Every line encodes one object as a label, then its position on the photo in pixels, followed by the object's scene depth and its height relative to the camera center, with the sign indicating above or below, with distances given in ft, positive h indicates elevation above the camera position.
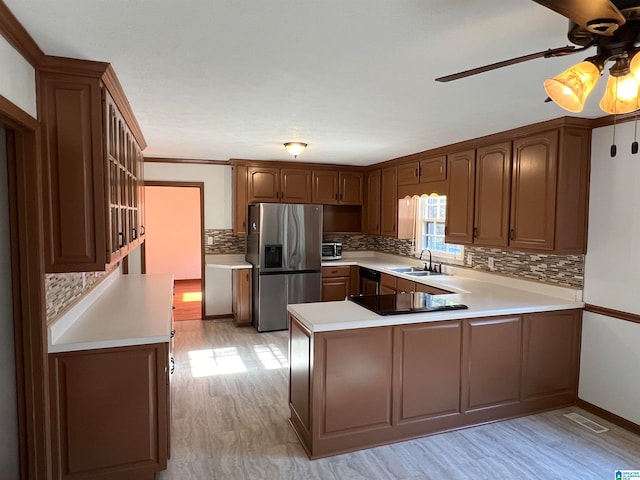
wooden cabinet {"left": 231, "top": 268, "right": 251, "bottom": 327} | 17.57 -3.36
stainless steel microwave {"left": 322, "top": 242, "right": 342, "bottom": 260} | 19.15 -1.50
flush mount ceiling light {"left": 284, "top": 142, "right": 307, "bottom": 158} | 12.84 +2.24
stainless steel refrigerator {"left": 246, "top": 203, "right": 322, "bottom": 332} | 16.78 -1.66
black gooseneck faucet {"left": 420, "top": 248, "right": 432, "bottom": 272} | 15.72 -1.73
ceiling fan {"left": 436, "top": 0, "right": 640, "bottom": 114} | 3.43 +1.60
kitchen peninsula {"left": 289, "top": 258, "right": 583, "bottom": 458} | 8.40 -3.28
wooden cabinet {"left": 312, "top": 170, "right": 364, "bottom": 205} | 18.65 +1.45
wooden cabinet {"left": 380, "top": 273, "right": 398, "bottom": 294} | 15.42 -2.47
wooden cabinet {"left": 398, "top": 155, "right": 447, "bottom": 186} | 13.95 +1.77
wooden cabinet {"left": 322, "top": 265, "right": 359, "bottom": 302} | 18.33 -2.82
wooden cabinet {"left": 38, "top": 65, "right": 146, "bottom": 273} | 6.53 +0.82
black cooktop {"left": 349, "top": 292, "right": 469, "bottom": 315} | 9.05 -1.97
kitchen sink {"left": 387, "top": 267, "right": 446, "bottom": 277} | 15.20 -1.97
